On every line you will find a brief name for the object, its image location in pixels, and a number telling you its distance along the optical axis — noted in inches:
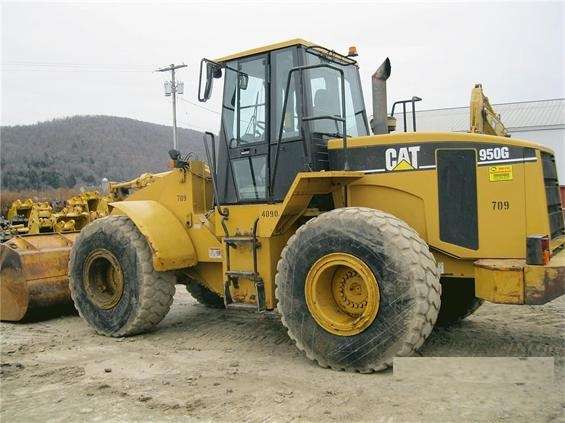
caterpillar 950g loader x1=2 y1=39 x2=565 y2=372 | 179.6
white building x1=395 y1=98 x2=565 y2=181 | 973.8
